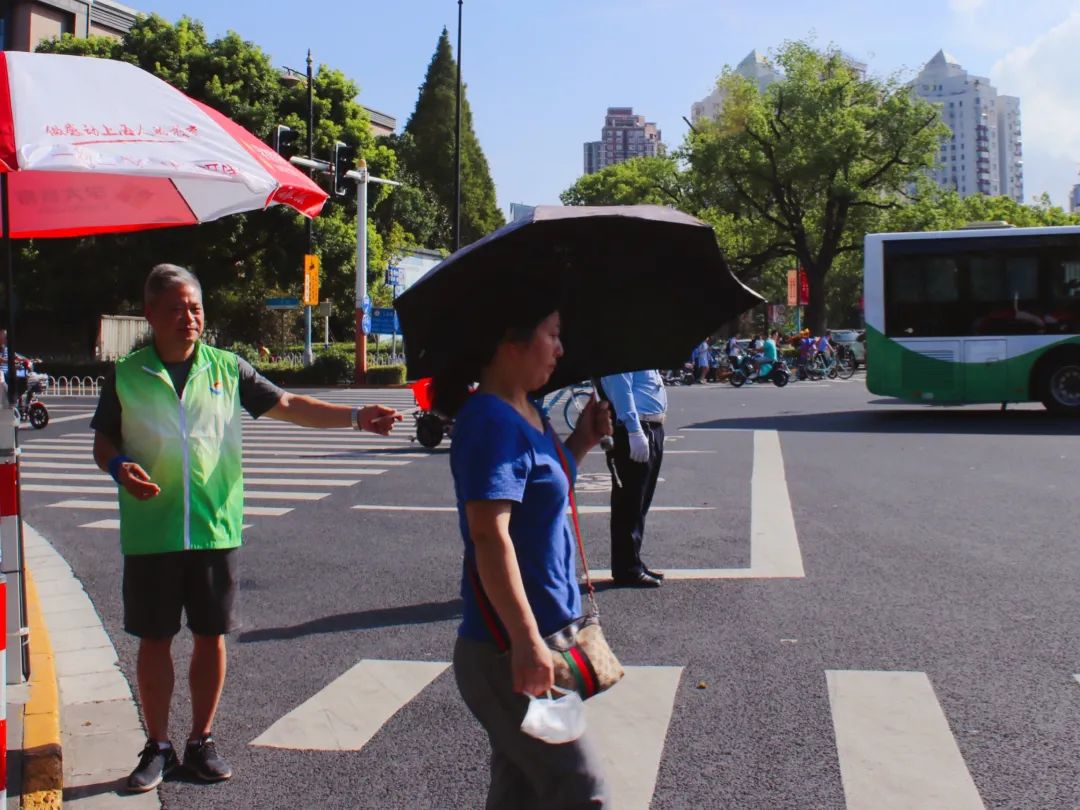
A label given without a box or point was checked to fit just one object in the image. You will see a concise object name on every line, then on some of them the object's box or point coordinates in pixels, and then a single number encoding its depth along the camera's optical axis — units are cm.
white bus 1848
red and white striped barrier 481
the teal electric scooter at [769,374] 3253
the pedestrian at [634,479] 713
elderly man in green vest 391
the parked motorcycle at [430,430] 1544
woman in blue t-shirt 251
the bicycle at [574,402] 1645
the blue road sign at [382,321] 3424
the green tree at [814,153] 4894
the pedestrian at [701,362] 3544
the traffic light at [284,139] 2012
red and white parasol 386
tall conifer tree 8131
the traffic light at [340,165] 2427
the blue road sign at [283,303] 3828
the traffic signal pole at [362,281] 3097
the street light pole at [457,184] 3603
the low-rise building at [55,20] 4325
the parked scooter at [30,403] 1969
